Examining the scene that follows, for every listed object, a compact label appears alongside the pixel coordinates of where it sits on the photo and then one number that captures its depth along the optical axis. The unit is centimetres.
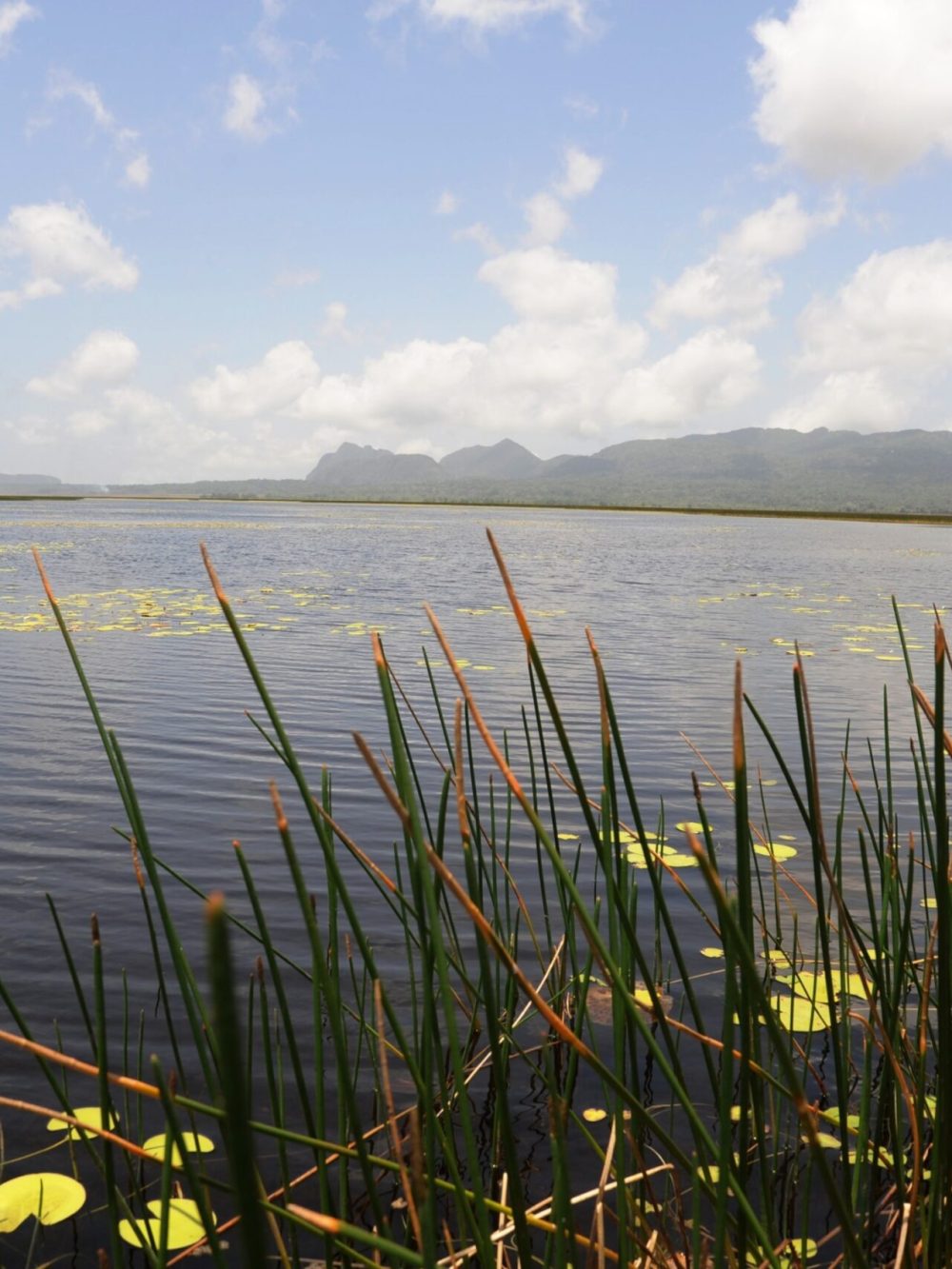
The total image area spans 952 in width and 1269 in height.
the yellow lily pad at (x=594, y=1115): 292
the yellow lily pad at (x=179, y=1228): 234
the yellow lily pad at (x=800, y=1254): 191
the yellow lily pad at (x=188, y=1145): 261
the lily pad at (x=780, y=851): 479
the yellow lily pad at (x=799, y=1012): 321
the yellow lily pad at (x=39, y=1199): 240
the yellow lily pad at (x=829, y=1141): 271
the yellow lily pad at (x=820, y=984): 337
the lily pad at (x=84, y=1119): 274
